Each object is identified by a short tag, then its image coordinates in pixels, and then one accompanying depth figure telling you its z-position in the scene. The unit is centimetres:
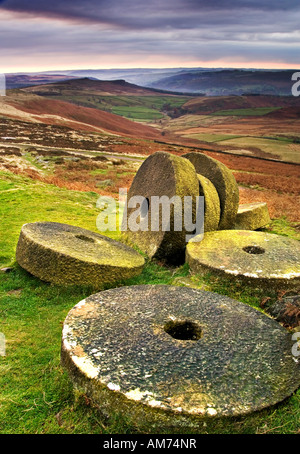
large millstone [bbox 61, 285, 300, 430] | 362
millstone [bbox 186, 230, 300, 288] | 704
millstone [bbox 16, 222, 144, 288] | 680
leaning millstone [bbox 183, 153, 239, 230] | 1023
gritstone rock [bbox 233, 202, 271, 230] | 1159
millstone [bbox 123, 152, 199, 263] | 850
